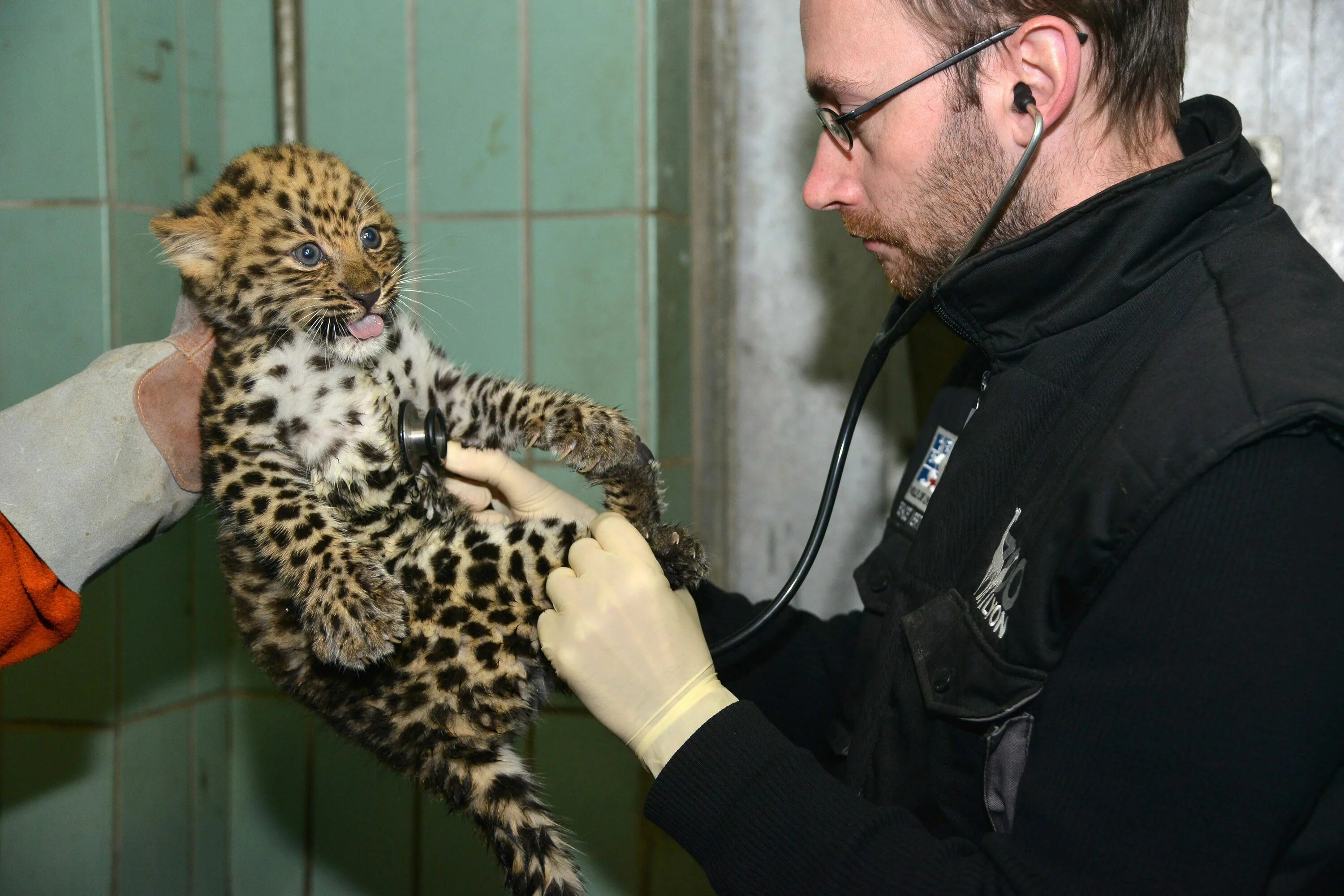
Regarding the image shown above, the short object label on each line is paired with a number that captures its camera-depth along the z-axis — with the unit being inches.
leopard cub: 46.5
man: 33.6
